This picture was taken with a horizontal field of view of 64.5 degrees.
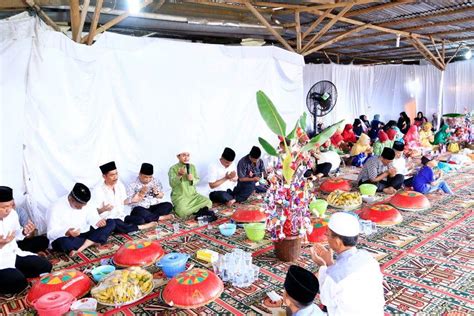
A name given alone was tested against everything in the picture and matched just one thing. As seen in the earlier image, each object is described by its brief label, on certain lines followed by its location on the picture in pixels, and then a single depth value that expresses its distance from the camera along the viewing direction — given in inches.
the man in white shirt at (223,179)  225.8
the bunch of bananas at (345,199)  215.4
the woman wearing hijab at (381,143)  303.4
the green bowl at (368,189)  227.9
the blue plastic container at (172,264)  130.5
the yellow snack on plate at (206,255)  145.3
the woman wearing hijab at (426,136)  395.9
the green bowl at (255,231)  162.1
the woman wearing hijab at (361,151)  338.3
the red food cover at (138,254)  142.1
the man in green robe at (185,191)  206.1
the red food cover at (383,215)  183.2
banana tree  136.4
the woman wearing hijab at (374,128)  424.7
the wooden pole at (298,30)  266.1
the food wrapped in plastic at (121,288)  115.9
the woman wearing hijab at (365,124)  440.2
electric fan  411.2
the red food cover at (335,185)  250.2
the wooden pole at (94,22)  177.3
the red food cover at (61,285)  118.5
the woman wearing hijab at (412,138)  365.4
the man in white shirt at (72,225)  157.0
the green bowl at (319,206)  191.0
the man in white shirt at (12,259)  126.3
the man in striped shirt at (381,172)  242.2
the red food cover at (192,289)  113.3
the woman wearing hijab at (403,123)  444.1
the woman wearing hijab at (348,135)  394.9
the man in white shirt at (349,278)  83.4
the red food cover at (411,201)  205.5
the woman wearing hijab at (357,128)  423.8
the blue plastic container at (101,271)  131.9
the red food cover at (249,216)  186.9
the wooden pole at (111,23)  187.8
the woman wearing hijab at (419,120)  494.8
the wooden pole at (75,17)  174.4
